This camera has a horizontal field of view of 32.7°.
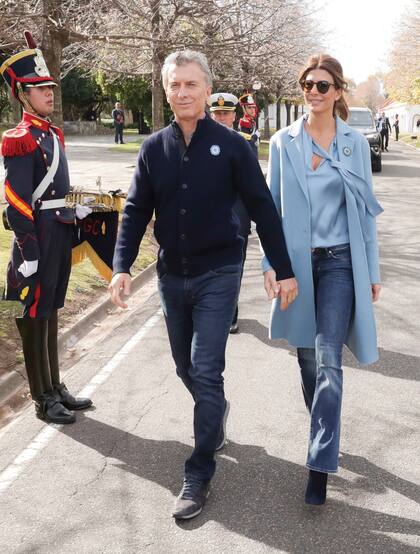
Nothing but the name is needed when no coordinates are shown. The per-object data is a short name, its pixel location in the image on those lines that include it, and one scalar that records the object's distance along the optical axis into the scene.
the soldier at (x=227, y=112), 5.96
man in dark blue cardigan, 3.43
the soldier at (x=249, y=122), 7.63
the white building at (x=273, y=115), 91.78
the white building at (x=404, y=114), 85.09
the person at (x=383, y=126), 32.90
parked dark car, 23.81
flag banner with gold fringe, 5.04
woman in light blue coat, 3.56
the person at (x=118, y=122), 35.16
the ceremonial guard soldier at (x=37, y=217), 4.27
